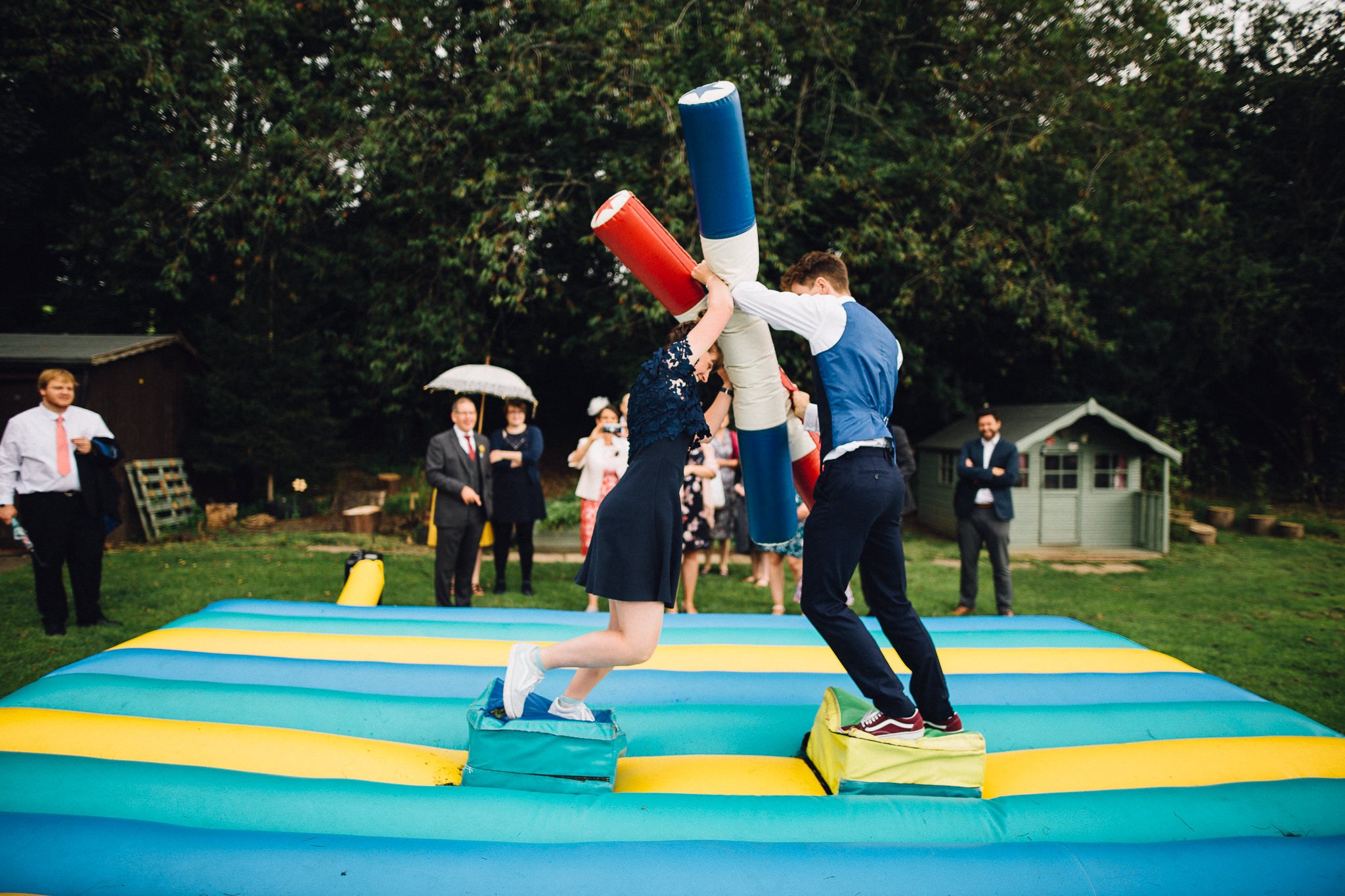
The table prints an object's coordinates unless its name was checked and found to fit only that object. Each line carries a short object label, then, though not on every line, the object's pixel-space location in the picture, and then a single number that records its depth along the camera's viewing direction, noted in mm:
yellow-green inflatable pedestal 2506
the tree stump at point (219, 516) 11547
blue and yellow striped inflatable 2010
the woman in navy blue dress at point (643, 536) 2533
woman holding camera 7000
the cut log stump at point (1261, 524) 12641
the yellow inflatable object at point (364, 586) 5387
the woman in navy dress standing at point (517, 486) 7012
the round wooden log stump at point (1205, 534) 11680
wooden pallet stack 10844
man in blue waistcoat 2594
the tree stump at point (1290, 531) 12289
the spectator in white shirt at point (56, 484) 5070
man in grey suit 6145
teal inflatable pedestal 2494
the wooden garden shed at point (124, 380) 9695
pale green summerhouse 11555
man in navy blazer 6434
